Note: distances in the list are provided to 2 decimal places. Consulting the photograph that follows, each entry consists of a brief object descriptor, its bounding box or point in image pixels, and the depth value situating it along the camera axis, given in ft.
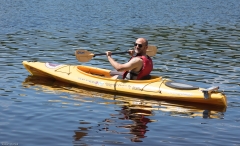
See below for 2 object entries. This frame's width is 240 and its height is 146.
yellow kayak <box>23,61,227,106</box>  33.27
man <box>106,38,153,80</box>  35.06
